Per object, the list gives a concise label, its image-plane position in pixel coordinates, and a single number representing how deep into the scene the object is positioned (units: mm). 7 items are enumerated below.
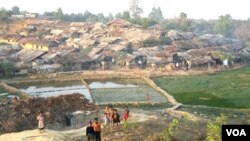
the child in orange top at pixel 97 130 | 16000
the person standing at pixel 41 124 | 17312
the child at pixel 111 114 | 19458
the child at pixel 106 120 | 20653
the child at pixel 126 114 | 20300
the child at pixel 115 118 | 19266
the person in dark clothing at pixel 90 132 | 16188
